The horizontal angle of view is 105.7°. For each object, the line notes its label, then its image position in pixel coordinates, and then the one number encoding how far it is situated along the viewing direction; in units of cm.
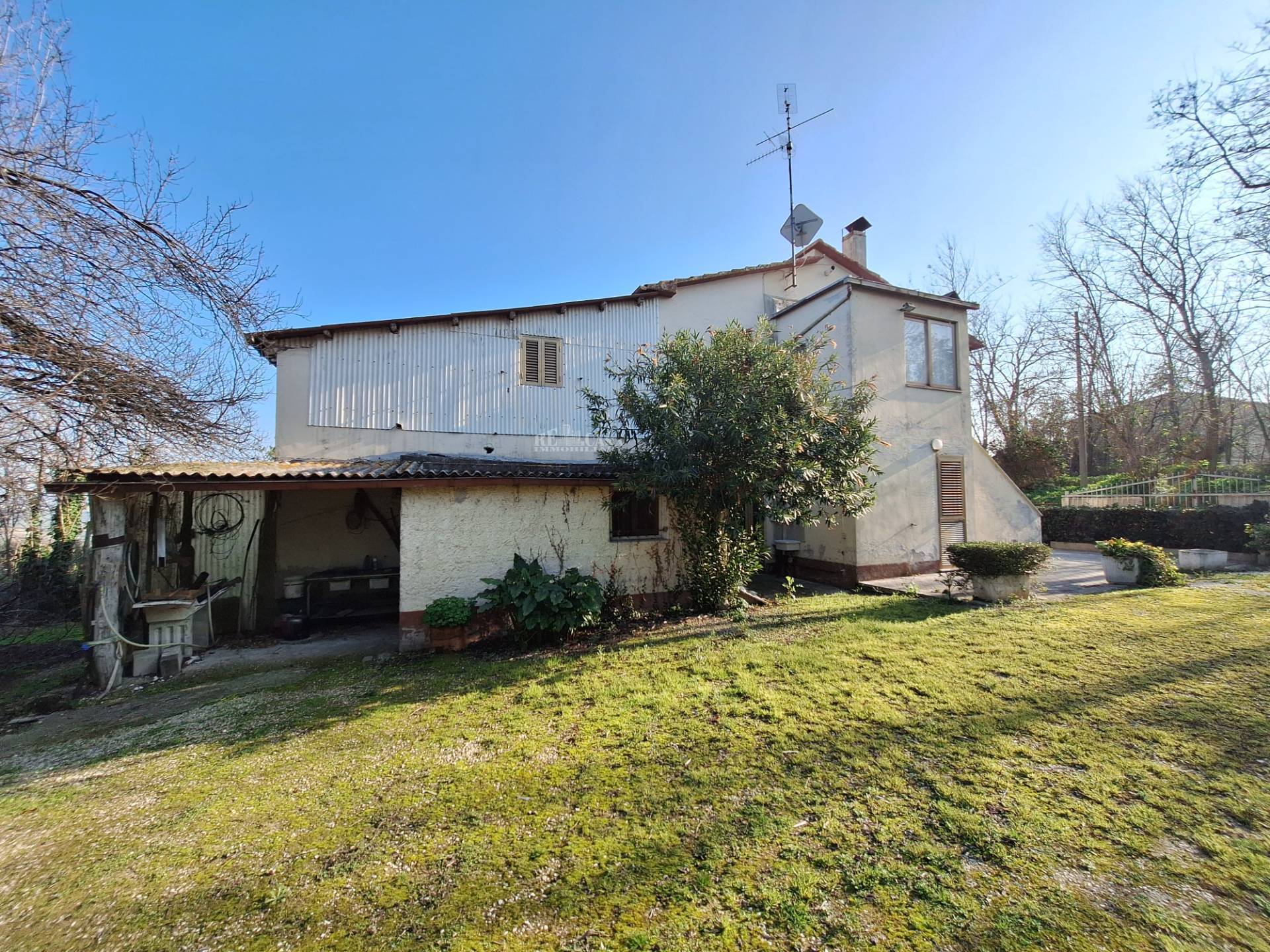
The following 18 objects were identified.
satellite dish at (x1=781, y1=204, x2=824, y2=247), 1245
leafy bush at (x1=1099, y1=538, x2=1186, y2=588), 907
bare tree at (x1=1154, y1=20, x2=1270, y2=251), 786
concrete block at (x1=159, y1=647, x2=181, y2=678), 688
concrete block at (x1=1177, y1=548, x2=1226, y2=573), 1098
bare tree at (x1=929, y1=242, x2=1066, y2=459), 2455
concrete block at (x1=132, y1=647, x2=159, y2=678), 678
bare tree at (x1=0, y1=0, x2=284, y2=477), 424
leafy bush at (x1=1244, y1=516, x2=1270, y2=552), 1104
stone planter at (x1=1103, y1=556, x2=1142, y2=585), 925
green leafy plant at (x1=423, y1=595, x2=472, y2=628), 711
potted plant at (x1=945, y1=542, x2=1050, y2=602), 809
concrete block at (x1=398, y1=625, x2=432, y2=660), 738
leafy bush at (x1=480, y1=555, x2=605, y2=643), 711
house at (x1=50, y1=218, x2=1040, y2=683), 774
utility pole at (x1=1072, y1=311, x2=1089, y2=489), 2278
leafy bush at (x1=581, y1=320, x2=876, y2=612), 725
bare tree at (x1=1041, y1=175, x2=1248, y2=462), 2008
